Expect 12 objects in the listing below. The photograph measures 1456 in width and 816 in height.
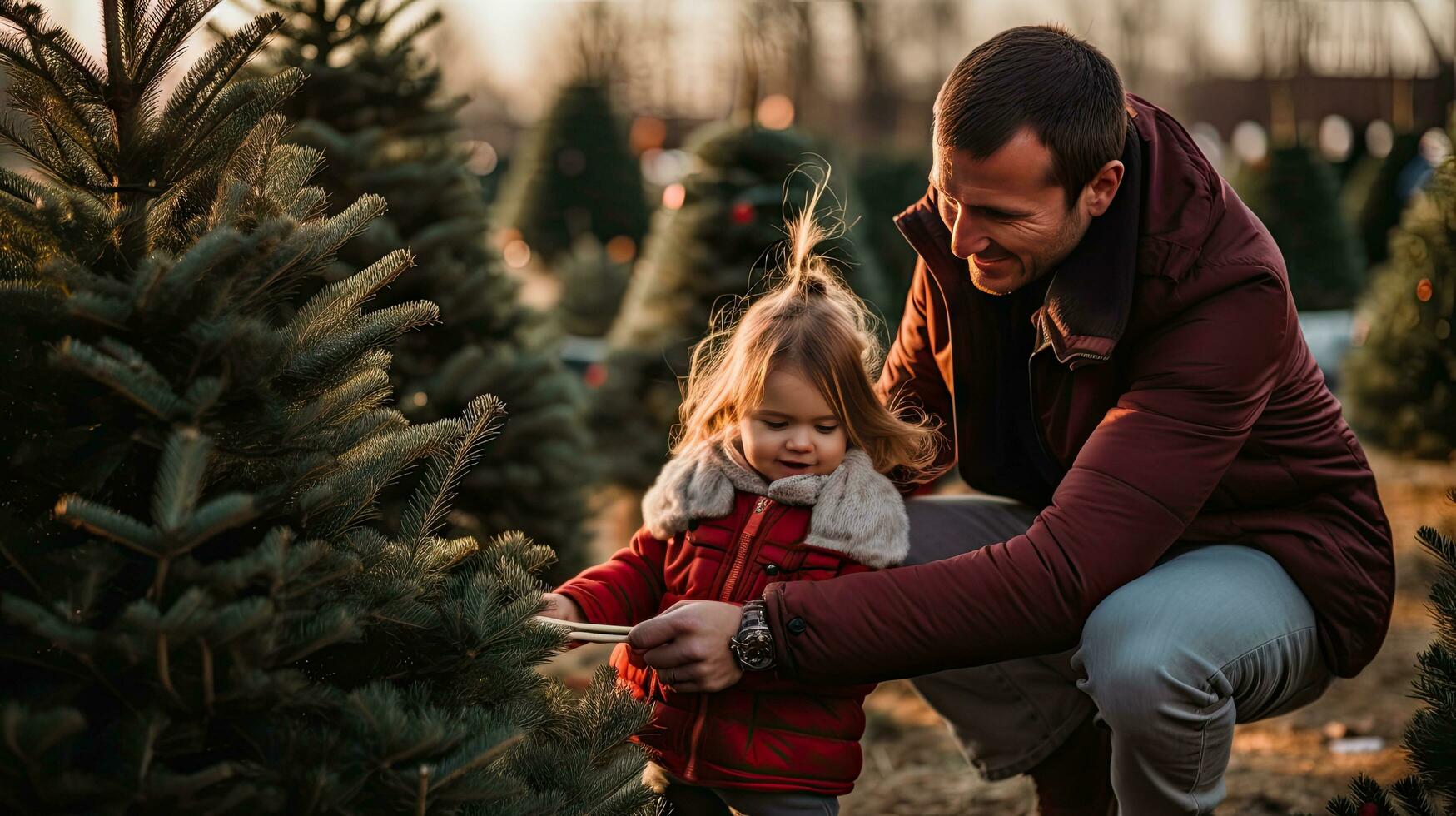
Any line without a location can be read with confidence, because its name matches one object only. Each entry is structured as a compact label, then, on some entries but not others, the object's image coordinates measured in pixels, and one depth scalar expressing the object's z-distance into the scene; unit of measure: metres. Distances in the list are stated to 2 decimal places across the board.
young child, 2.27
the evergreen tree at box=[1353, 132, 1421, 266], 15.17
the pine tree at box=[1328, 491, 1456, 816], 2.02
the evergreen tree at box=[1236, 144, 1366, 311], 13.25
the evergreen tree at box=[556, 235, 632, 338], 11.18
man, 2.19
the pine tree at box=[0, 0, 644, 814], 1.38
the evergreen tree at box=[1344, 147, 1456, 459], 5.05
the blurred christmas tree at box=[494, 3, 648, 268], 16.08
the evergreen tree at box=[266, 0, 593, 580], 3.94
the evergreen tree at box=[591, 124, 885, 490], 5.82
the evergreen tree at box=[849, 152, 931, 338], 11.39
